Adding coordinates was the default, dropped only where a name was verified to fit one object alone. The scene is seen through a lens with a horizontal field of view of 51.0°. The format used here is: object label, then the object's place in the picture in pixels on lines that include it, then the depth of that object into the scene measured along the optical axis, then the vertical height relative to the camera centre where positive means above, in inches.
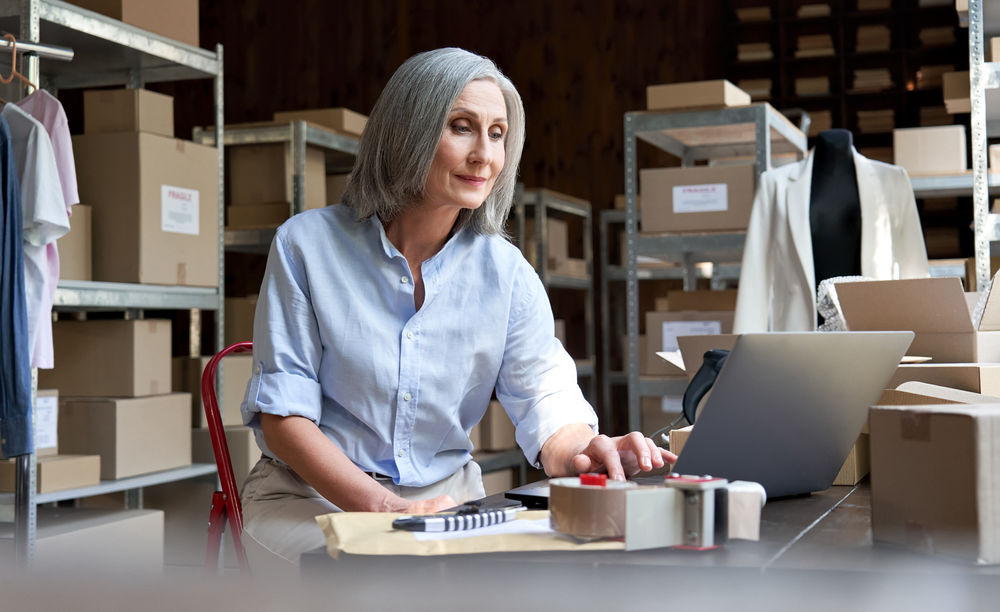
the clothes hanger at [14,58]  105.4 +29.2
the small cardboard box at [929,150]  165.8 +29.4
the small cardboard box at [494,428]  188.1 -16.3
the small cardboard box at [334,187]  175.5 +25.7
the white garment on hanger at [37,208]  110.1 +14.1
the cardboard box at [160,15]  131.0 +42.4
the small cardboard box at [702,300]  148.9 +5.3
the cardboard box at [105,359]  134.1 -2.3
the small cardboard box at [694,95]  139.3 +32.5
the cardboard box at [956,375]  53.3 -2.1
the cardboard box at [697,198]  139.0 +18.7
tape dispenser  27.6 -4.7
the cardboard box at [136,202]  130.8 +17.6
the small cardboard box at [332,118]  171.0 +36.5
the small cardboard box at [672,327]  145.8 +1.4
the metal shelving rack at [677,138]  140.3 +26.0
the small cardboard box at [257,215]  161.2 +19.5
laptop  35.8 -2.7
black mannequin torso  125.6 +15.2
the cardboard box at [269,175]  161.2 +25.9
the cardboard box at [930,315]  58.1 +1.1
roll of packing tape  28.2 -4.7
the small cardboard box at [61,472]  118.3 -15.2
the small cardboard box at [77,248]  126.0 +11.4
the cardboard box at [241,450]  147.4 -15.5
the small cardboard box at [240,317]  167.9 +3.7
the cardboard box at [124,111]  133.1 +29.6
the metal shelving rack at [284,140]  158.4 +30.8
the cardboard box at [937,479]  28.8 -4.2
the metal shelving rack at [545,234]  210.1 +21.7
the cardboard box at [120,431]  130.6 -11.5
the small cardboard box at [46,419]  122.3 -9.1
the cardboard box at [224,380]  152.6 -5.9
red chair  58.2 -8.7
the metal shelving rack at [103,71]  115.3 +37.2
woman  53.8 +0.5
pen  30.6 -5.4
